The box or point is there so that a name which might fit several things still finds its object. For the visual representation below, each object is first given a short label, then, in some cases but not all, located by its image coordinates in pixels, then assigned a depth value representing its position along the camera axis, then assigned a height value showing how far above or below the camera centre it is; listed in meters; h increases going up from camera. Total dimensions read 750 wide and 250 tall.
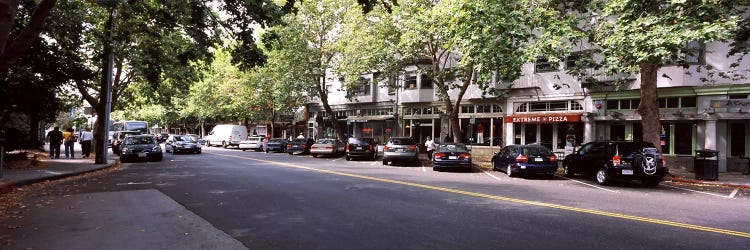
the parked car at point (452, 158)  19.11 -0.97
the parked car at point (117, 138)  30.16 -0.59
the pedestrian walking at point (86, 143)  24.48 -0.73
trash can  16.17 -0.96
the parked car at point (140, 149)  21.81 -0.91
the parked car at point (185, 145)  30.02 -0.94
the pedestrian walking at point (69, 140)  22.89 -0.54
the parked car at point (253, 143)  38.47 -0.96
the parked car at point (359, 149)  26.14 -0.90
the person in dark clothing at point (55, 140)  21.89 -0.53
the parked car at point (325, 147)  28.80 -0.90
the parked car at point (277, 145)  35.59 -1.00
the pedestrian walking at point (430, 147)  25.88 -0.72
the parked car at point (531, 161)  16.69 -0.92
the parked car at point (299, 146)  33.00 -0.98
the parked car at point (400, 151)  22.50 -0.84
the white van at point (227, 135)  43.25 -0.33
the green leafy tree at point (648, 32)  12.96 +3.30
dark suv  13.80 -0.79
